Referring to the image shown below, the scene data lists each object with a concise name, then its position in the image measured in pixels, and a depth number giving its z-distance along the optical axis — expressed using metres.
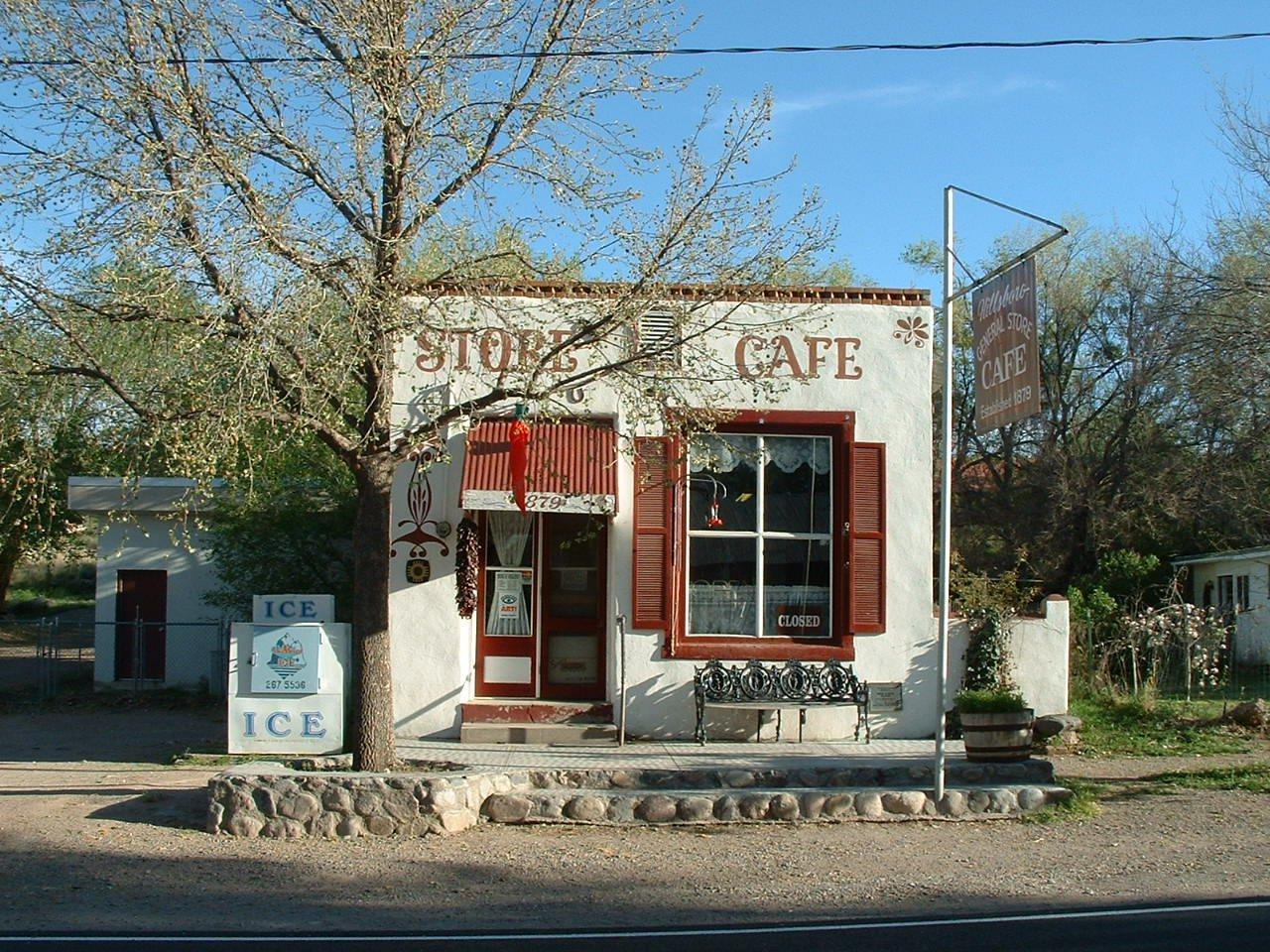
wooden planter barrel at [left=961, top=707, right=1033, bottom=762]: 11.60
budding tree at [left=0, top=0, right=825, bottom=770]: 9.93
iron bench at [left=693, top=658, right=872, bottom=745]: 13.03
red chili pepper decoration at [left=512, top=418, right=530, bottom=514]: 12.61
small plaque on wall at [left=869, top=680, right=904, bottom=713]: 13.46
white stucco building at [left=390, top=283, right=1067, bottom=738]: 13.22
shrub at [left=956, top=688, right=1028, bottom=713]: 11.60
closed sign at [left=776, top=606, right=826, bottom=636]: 13.66
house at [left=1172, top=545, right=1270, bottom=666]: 23.45
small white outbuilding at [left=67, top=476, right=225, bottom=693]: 19.31
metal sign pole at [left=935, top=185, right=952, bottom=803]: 10.48
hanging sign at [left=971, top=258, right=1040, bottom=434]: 9.67
